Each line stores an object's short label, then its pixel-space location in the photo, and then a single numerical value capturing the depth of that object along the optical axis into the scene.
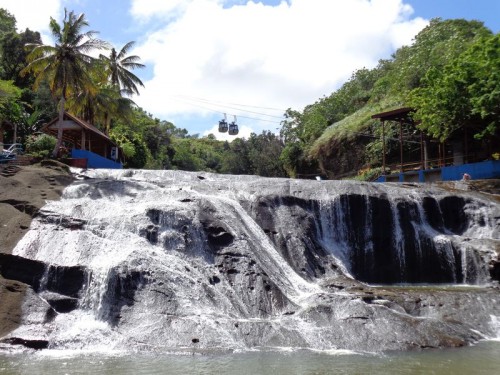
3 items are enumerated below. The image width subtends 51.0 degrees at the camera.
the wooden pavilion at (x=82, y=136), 33.62
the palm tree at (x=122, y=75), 45.47
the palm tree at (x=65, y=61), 28.70
